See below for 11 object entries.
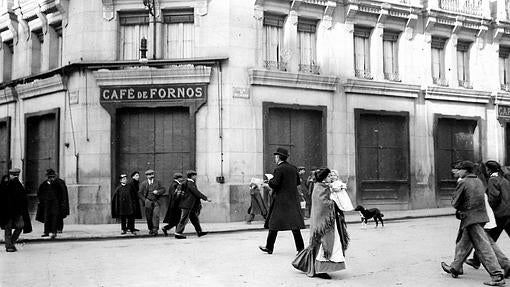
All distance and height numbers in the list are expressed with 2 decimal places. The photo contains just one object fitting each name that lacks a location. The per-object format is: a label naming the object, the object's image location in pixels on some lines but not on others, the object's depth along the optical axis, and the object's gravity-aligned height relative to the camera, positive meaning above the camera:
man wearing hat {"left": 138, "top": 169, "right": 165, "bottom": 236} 15.52 -0.99
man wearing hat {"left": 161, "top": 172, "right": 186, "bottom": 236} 14.74 -1.22
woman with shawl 8.61 -1.15
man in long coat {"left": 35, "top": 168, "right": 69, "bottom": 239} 15.06 -1.09
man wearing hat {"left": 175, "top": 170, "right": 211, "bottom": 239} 14.55 -1.13
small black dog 16.52 -1.59
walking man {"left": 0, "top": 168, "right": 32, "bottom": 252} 12.41 -1.03
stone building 19.66 +2.55
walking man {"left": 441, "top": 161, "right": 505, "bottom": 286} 8.27 -0.87
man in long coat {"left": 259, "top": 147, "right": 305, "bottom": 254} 10.66 -0.80
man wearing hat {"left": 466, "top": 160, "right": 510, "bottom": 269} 9.09 -0.59
